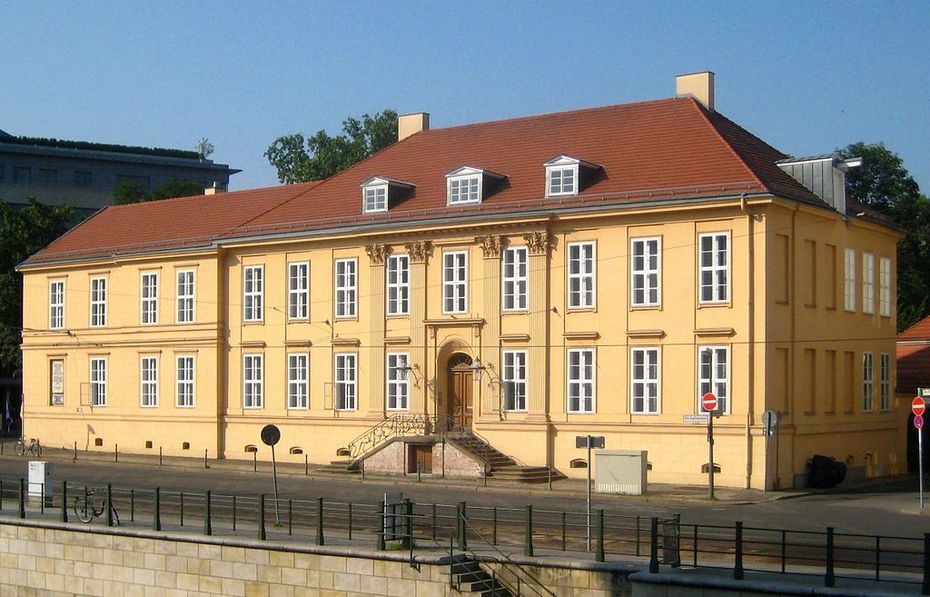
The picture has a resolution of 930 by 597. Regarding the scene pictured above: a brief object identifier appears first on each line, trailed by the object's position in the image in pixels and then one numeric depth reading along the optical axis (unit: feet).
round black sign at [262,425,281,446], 98.07
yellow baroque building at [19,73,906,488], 142.92
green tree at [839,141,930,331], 246.88
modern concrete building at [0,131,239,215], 407.85
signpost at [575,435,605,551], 89.81
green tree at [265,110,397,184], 309.22
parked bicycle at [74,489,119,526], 105.60
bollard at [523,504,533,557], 82.23
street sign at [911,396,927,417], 122.52
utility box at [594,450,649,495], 131.95
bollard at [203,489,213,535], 95.09
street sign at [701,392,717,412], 132.57
